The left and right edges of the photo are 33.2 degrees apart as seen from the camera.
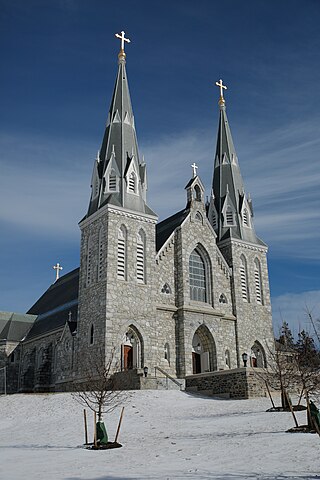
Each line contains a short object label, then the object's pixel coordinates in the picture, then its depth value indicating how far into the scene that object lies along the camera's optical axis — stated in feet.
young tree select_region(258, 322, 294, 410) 62.32
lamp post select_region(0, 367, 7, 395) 137.44
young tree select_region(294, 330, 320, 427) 55.17
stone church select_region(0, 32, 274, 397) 106.11
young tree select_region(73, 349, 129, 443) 72.70
